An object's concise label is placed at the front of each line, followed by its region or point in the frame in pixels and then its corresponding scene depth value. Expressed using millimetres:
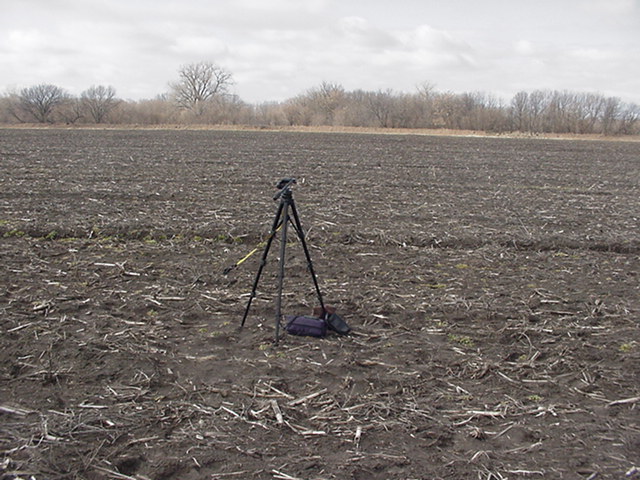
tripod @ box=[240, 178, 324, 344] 5047
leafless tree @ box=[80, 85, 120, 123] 69250
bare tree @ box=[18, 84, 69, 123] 70119
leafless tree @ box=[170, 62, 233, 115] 101000
